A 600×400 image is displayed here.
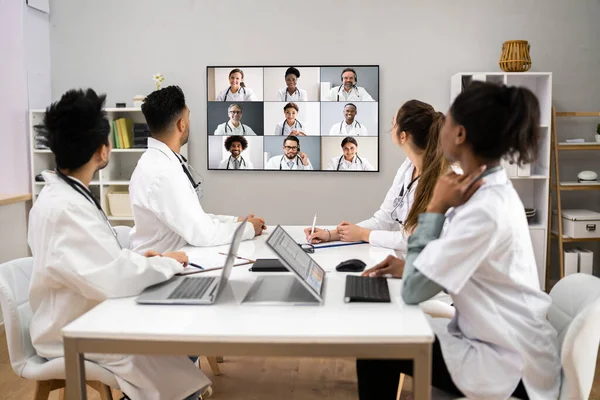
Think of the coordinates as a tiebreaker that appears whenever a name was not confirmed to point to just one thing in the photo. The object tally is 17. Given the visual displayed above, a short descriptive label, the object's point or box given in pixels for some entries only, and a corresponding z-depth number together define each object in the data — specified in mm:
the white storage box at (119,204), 4531
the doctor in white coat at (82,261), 1771
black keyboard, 1690
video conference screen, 4730
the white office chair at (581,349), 1577
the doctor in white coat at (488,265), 1558
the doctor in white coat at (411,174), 2516
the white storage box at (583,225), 4340
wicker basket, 4387
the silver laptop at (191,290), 1683
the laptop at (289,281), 1664
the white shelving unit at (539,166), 4422
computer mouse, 2090
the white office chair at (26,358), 1908
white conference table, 1414
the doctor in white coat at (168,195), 2504
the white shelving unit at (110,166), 4520
